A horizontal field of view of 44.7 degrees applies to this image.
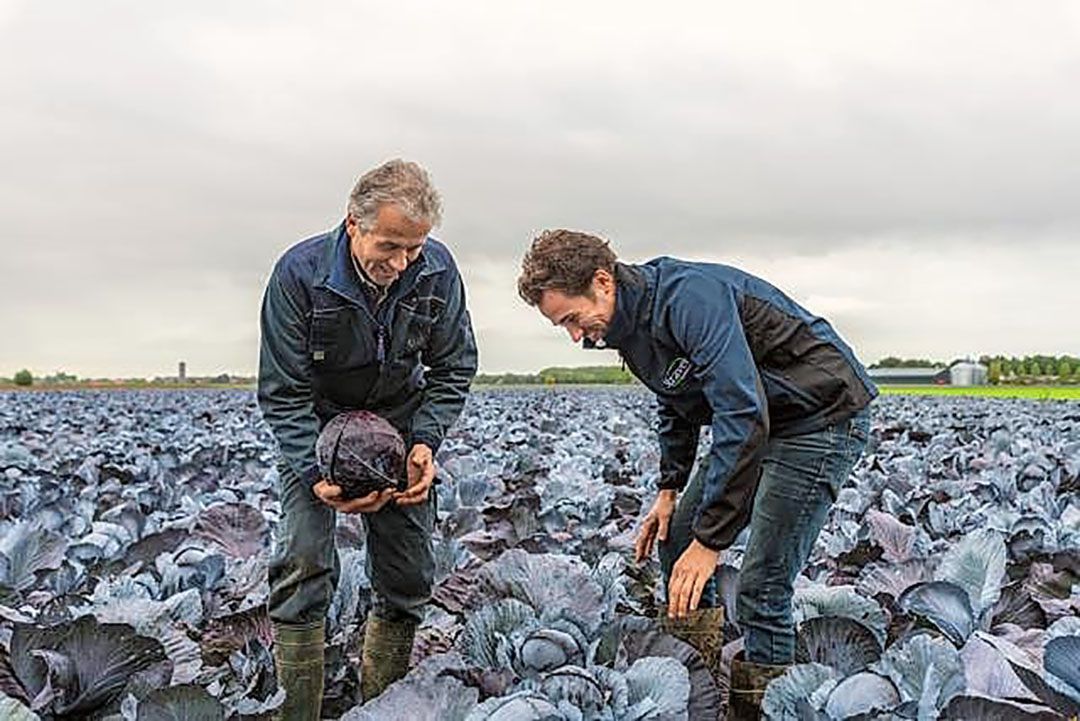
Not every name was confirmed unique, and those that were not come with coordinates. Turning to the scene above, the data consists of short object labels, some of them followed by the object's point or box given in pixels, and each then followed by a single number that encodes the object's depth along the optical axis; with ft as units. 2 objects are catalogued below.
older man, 11.19
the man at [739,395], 10.93
